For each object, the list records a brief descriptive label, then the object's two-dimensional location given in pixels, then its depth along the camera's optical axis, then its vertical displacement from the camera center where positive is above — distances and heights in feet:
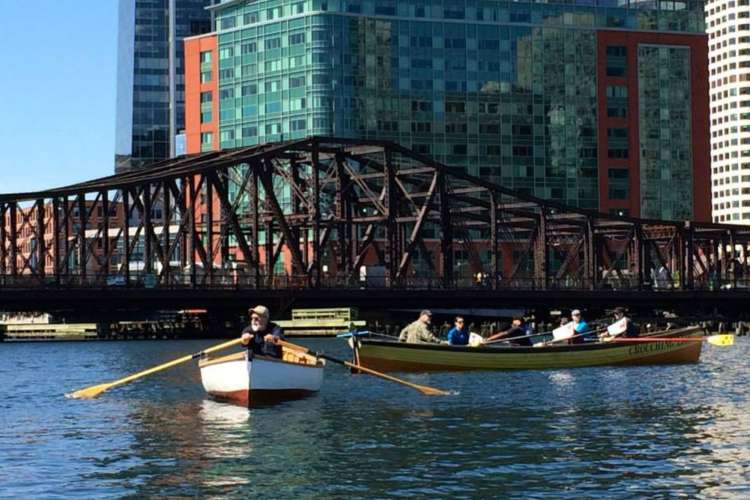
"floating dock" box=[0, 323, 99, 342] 442.50 -8.28
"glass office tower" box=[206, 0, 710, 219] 582.35 +90.72
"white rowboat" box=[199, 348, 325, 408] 147.64 -7.83
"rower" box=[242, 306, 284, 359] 146.30 -3.33
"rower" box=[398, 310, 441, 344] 193.06 -4.14
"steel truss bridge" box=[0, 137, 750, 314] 342.64 +18.25
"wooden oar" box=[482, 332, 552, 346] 204.21 -5.37
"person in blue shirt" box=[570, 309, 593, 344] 212.64 -3.94
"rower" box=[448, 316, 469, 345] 197.36 -4.66
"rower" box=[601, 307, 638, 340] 220.31 -4.37
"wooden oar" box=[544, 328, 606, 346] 210.79 -5.26
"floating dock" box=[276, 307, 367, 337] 426.10 -6.73
